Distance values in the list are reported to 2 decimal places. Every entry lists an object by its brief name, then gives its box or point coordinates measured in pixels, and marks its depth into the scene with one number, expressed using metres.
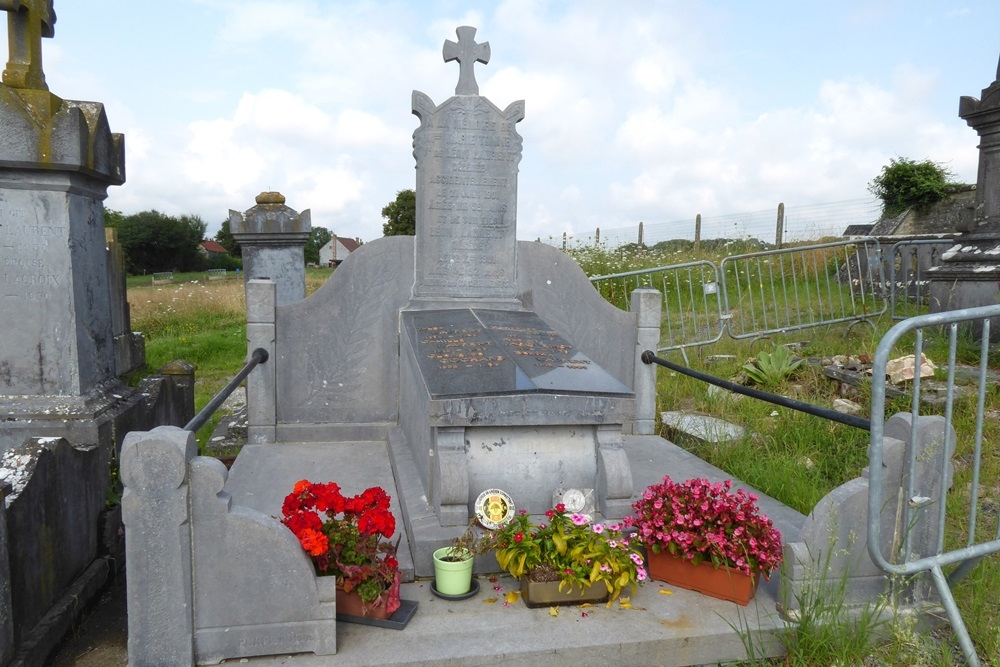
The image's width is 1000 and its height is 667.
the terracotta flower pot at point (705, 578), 2.99
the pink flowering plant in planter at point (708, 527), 2.94
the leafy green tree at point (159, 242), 51.81
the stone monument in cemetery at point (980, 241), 6.61
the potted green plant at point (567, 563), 2.95
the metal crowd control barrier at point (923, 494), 2.53
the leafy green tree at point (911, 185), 17.05
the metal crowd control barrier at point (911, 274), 8.50
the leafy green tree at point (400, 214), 38.38
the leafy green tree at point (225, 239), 55.66
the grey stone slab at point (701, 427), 5.44
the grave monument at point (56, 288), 3.75
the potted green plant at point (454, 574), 3.07
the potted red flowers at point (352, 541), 2.79
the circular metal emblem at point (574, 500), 3.55
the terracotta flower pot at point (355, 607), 2.82
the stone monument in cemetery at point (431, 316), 4.73
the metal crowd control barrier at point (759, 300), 8.66
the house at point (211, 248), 59.69
